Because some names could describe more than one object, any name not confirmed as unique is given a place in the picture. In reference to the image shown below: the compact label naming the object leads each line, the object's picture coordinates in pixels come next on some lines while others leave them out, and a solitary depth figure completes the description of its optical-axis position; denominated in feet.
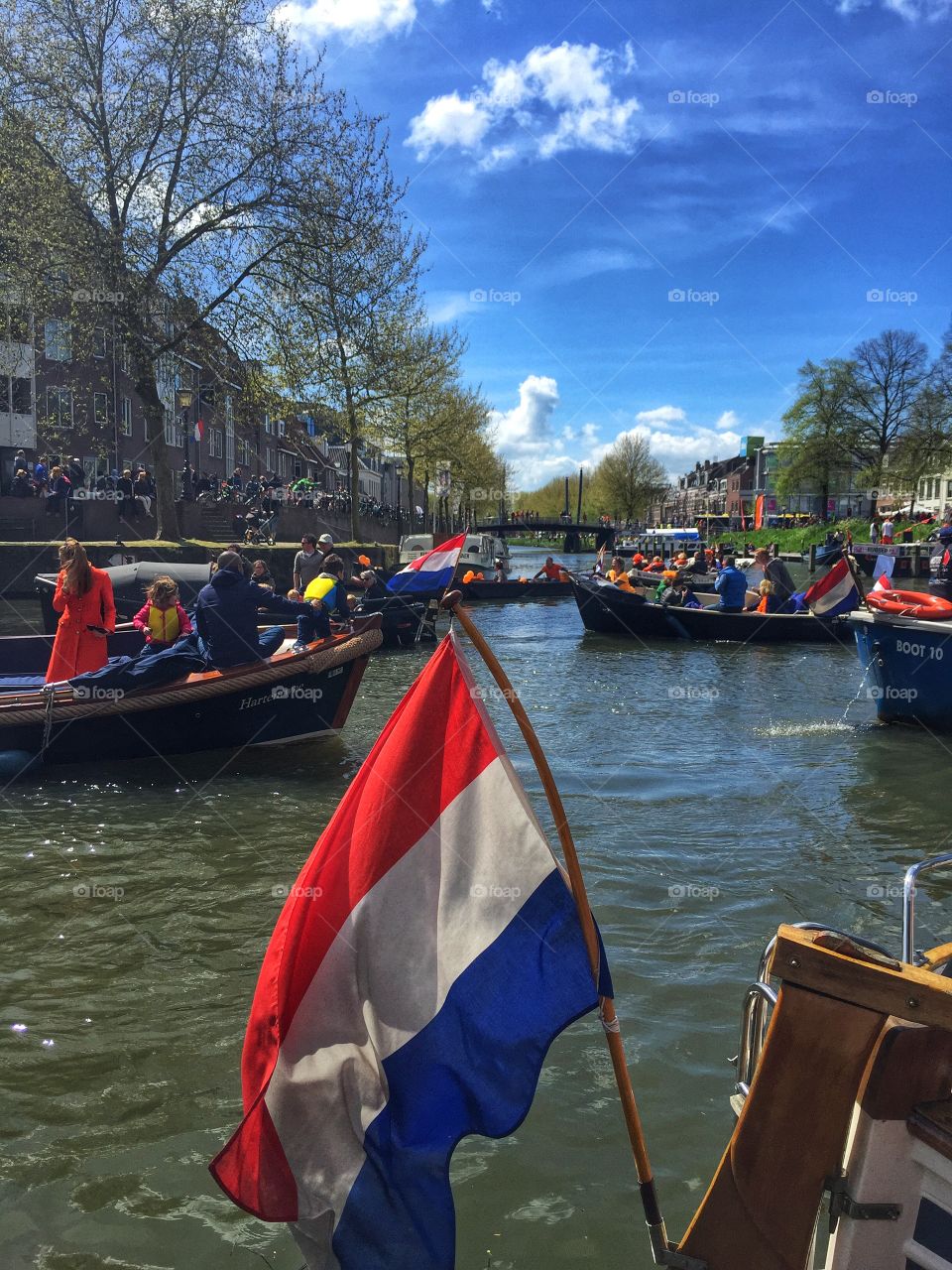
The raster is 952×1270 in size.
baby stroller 99.40
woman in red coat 32.48
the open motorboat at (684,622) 71.72
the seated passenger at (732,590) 73.31
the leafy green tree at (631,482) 364.79
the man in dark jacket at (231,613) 31.96
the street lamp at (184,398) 83.80
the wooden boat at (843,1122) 7.11
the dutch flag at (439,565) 36.11
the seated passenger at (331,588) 46.48
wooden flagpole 8.63
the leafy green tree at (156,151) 74.95
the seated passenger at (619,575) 83.71
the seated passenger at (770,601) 74.23
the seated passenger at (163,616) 32.99
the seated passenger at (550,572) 117.36
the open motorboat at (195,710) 31.35
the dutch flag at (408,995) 8.75
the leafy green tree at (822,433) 223.51
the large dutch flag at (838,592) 61.31
